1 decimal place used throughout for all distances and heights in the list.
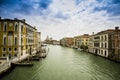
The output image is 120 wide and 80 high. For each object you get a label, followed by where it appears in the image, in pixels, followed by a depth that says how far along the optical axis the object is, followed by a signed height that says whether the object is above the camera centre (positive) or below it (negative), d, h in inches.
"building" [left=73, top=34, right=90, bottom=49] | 1651.3 -12.0
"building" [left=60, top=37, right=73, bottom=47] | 2579.6 -19.5
